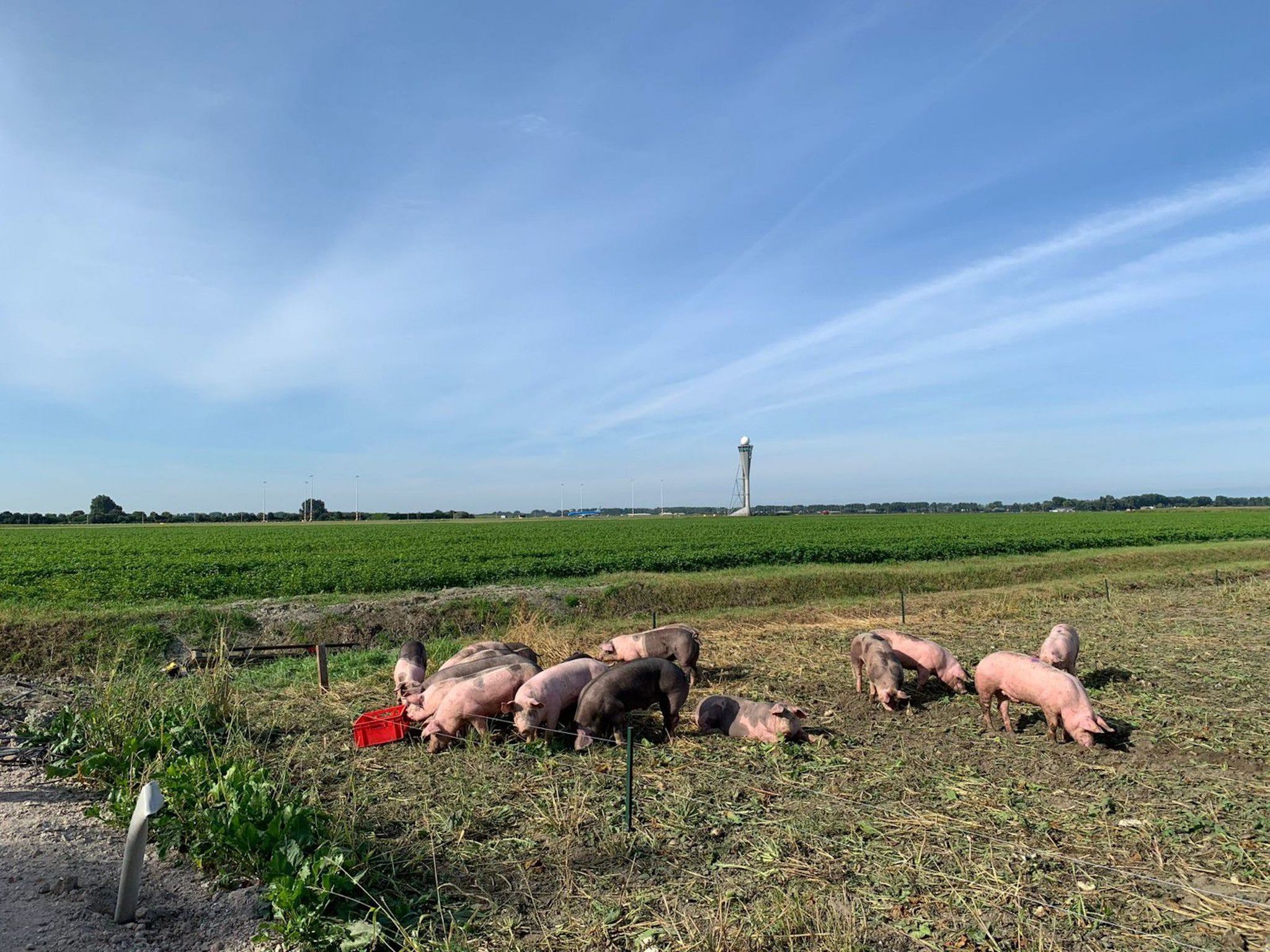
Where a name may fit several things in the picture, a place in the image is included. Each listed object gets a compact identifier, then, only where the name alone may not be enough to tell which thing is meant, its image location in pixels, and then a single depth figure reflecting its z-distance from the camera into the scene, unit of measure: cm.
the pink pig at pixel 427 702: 755
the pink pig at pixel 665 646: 998
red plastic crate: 742
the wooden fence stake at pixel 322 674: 937
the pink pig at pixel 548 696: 722
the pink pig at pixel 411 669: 889
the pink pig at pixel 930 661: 895
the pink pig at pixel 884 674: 830
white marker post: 383
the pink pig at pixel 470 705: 730
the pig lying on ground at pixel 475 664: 846
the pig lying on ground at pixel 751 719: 725
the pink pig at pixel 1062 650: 883
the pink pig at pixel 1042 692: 698
